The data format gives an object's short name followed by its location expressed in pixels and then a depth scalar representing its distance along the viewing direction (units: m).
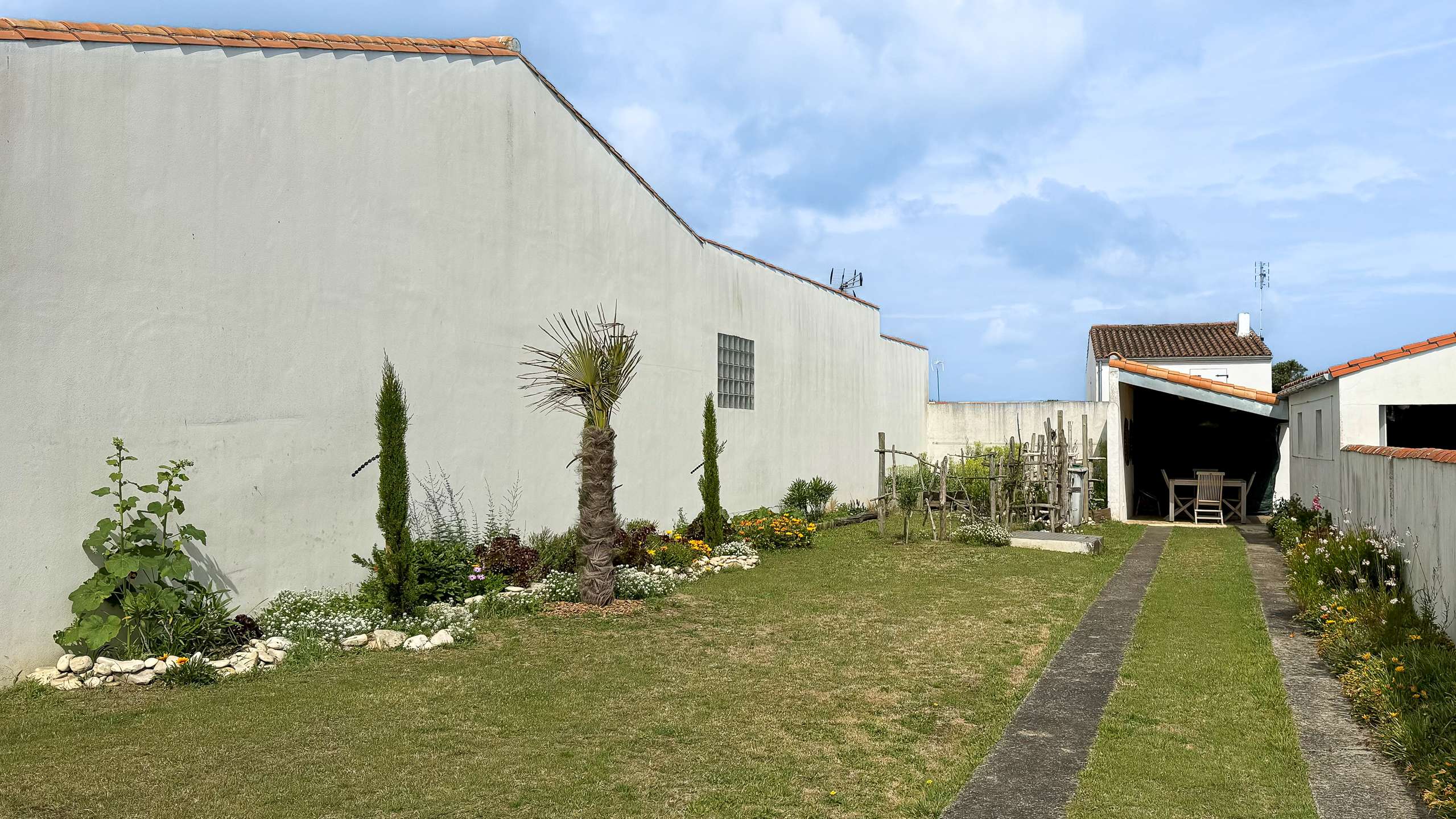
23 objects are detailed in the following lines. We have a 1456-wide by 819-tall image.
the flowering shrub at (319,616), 8.60
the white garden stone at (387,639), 8.62
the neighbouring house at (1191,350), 29.78
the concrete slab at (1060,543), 15.82
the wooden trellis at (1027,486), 18.30
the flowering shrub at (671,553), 13.17
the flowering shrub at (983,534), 16.59
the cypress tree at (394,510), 9.31
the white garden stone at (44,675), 7.13
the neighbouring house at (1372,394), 13.01
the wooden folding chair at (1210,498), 21.45
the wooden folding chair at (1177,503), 21.77
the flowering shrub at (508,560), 11.01
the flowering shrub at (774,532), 16.02
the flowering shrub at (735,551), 14.52
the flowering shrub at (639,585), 11.27
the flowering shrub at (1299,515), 14.95
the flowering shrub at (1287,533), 15.03
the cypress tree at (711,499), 14.67
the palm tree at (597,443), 10.63
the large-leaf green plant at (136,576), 7.27
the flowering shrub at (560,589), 10.77
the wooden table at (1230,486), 21.42
